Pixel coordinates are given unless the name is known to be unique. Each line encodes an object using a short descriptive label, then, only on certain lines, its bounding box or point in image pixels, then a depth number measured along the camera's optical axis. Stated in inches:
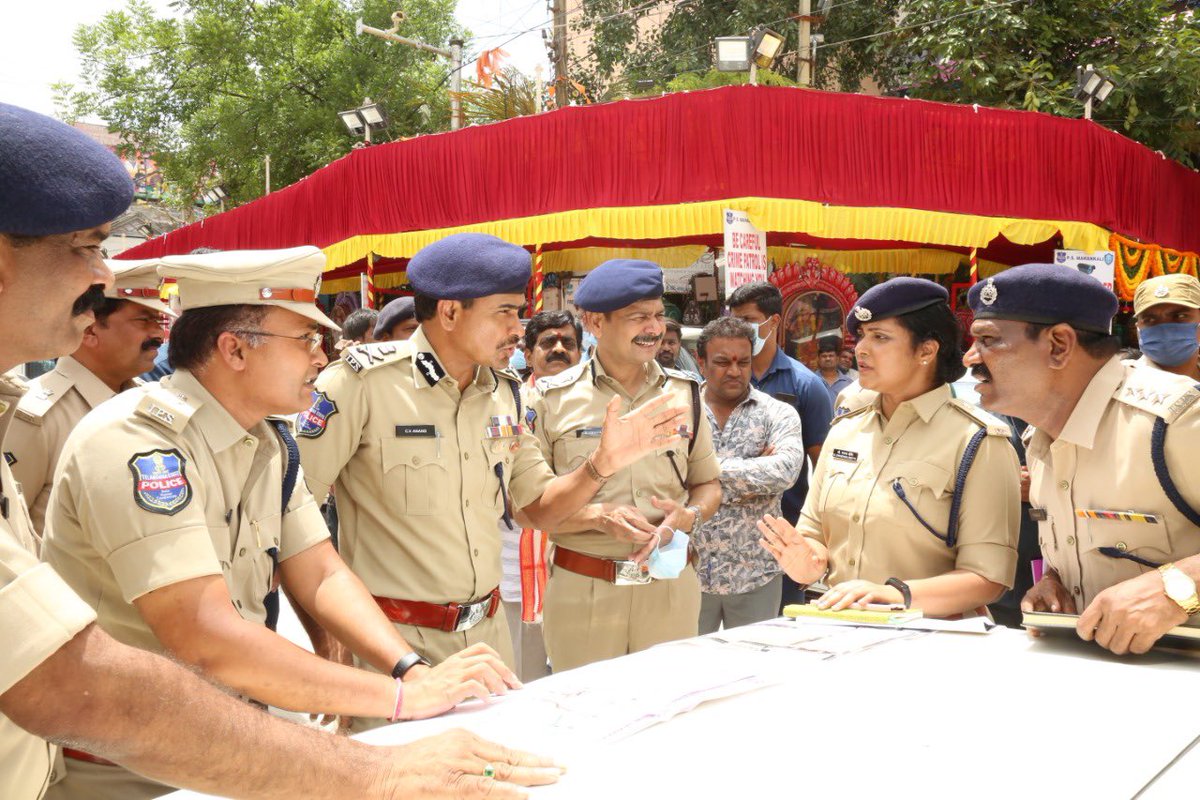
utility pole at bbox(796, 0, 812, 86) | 612.1
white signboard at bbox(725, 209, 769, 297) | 353.7
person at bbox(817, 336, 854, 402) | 278.7
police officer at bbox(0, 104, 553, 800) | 42.6
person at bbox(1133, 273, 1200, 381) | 169.8
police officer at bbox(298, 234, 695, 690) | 99.8
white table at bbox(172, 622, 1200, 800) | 51.8
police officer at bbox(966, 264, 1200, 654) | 76.5
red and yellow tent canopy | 389.1
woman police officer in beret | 97.5
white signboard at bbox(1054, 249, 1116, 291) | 392.2
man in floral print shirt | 152.8
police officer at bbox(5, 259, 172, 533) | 104.2
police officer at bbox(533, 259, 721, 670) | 127.6
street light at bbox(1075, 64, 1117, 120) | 432.5
